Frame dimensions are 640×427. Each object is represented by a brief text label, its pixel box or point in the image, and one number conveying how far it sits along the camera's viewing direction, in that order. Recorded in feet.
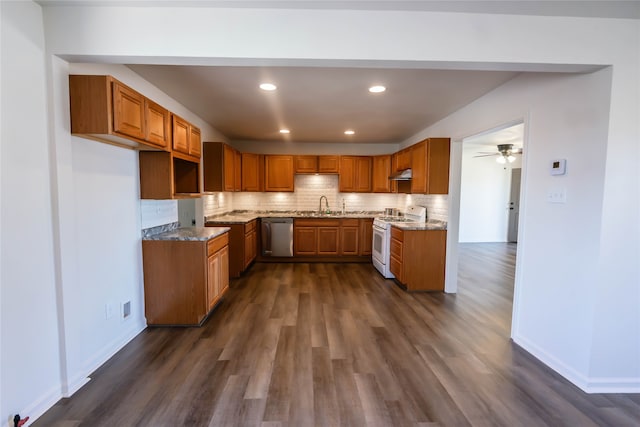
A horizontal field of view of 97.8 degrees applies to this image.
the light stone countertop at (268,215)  14.65
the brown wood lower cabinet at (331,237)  17.62
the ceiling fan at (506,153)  18.12
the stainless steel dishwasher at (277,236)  17.37
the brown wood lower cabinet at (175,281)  9.06
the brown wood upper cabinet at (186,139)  8.84
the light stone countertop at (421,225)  12.59
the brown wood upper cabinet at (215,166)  13.97
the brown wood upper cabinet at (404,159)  14.73
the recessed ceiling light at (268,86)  8.84
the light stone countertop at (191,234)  9.10
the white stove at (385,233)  14.57
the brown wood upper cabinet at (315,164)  18.47
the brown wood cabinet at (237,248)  14.42
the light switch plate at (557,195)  6.93
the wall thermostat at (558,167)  6.90
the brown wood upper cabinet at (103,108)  5.98
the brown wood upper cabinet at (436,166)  12.48
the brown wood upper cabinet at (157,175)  8.61
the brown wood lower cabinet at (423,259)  12.65
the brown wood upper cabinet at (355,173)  18.65
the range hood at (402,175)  14.69
